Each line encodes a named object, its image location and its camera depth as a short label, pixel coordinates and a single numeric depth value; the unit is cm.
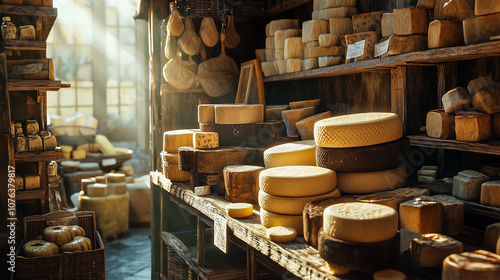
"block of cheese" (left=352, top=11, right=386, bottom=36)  262
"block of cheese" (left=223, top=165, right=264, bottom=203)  252
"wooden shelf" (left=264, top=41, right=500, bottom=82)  185
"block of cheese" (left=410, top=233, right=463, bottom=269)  146
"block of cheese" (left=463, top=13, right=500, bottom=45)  184
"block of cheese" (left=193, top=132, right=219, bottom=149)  294
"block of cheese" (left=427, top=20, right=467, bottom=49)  203
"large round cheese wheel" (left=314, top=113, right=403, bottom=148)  200
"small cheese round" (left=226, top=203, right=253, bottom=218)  228
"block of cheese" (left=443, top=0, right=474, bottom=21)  199
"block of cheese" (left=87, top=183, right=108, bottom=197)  610
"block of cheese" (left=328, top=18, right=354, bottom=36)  279
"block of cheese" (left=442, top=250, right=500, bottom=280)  123
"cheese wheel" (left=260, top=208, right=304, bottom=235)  196
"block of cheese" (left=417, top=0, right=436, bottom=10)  220
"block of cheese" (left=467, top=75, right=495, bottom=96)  206
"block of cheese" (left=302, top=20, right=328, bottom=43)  291
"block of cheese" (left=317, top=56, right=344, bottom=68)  275
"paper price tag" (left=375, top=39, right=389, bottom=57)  231
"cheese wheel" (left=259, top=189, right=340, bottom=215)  196
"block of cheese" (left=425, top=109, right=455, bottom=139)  209
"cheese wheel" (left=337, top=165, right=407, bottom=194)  208
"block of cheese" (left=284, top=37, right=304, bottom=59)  309
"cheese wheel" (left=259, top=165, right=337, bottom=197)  195
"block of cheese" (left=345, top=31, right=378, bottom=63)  247
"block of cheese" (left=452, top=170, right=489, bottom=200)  196
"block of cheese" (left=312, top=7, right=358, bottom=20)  283
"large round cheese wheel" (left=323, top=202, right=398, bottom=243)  146
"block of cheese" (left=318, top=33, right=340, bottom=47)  279
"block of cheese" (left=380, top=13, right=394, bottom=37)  235
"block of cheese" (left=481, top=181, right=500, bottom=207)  185
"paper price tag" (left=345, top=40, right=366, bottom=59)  249
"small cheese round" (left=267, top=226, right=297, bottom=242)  184
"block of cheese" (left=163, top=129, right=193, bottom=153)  326
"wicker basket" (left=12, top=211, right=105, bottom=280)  308
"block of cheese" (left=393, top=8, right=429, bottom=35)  218
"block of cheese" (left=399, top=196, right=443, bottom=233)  172
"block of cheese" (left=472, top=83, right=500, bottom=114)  196
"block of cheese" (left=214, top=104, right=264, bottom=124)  302
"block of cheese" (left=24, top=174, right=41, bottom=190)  364
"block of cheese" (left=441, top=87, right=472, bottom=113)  208
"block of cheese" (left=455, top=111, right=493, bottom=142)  194
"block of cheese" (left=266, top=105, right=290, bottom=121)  329
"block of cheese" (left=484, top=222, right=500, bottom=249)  162
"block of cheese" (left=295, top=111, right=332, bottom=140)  286
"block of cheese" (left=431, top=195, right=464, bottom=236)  179
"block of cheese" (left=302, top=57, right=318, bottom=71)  291
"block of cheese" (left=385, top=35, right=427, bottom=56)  219
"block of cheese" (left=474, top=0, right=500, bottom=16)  182
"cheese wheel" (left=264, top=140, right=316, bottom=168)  236
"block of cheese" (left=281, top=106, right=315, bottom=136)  304
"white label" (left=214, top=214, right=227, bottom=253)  231
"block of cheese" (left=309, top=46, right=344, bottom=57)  277
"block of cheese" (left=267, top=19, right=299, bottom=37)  343
